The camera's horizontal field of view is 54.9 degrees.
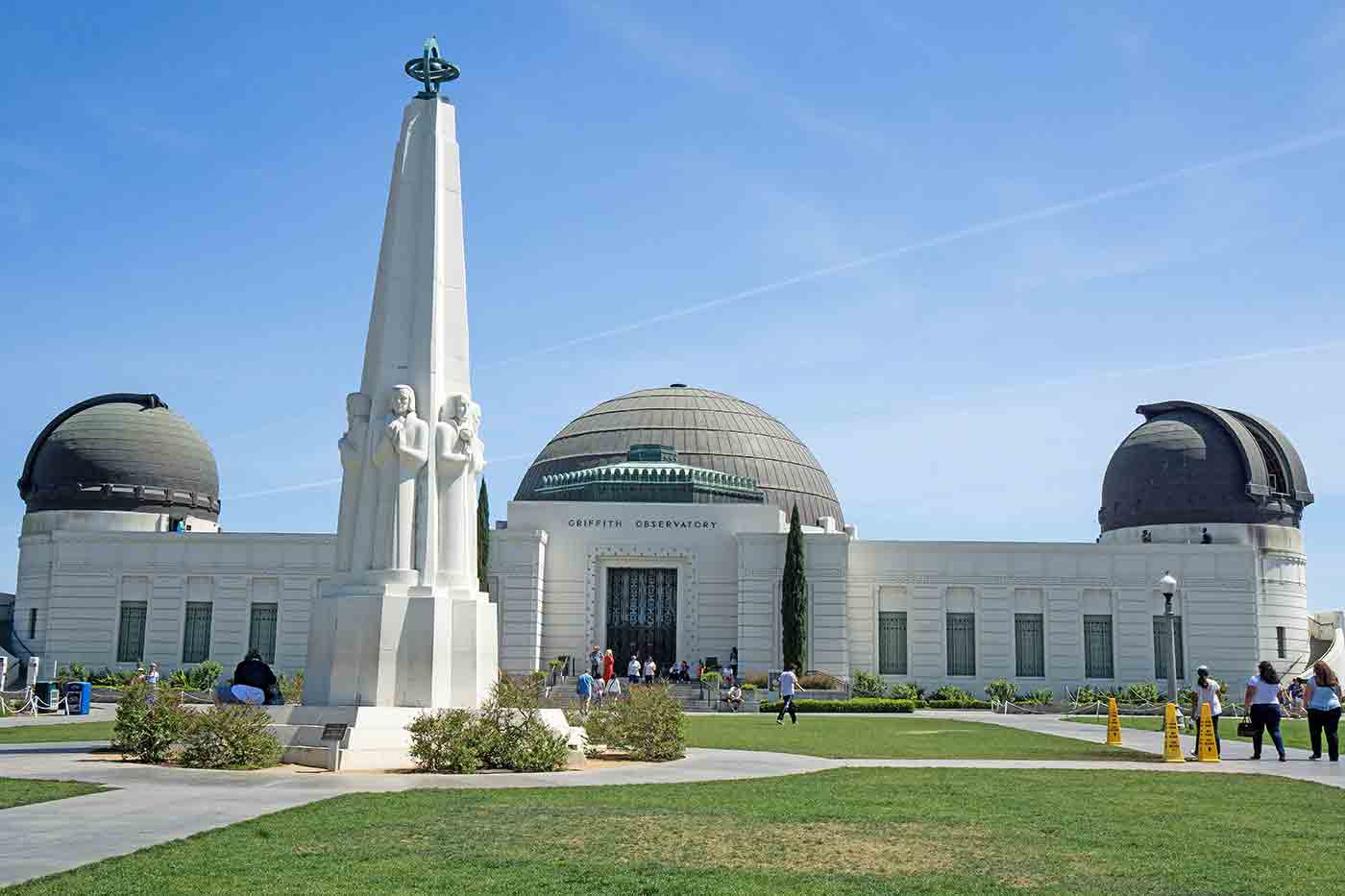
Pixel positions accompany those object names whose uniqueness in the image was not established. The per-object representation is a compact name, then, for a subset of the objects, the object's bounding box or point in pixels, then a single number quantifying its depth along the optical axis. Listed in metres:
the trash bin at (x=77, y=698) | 33.75
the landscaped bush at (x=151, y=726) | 16.64
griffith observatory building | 47.53
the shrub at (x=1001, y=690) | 45.29
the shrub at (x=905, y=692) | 44.62
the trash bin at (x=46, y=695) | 33.62
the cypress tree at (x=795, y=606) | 45.78
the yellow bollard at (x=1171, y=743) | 20.86
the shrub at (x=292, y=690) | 21.30
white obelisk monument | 18.11
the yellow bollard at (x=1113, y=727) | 24.47
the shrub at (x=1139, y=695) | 44.94
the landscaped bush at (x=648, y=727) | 18.72
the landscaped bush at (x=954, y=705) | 44.09
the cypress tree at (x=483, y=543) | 45.19
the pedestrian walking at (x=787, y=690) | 31.56
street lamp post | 25.62
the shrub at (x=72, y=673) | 46.56
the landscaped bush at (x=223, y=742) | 16.00
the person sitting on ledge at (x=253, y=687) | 19.59
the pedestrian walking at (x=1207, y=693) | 22.15
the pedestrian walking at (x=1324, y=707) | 19.84
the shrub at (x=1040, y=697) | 45.41
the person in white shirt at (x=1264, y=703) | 20.62
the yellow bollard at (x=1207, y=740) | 21.00
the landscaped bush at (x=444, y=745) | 16.05
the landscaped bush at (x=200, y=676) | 44.94
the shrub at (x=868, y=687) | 45.97
